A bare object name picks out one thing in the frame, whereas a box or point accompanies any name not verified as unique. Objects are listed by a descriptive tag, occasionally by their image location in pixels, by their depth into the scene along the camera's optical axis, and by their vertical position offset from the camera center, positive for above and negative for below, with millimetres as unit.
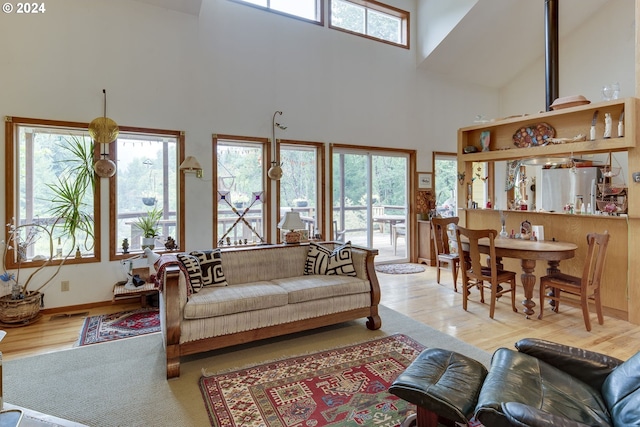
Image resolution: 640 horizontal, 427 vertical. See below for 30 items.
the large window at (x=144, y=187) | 4496 +356
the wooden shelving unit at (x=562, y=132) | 3691 +1017
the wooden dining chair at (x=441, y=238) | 5078 -393
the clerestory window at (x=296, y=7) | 5355 +3229
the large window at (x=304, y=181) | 5664 +503
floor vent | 3959 -1139
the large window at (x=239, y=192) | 5164 +315
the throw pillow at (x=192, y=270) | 3059 -502
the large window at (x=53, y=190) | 3976 +294
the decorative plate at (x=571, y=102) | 4211 +1287
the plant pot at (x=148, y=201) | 4676 +168
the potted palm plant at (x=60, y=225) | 3887 -122
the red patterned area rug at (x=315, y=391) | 2115 -1212
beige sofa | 2705 -755
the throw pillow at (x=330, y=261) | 3686 -522
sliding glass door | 6246 +211
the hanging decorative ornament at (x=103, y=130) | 4070 +975
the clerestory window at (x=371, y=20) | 6059 +3440
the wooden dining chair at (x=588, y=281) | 3494 -750
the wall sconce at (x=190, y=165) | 4398 +600
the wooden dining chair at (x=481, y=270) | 3861 -696
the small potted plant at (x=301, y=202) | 5793 +167
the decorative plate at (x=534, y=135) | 4664 +1011
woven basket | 3609 -967
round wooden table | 3684 -460
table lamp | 4035 -121
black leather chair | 1401 -829
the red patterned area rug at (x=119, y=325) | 3385 -1159
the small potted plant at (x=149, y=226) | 4461 -156
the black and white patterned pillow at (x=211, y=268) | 3275 -512
